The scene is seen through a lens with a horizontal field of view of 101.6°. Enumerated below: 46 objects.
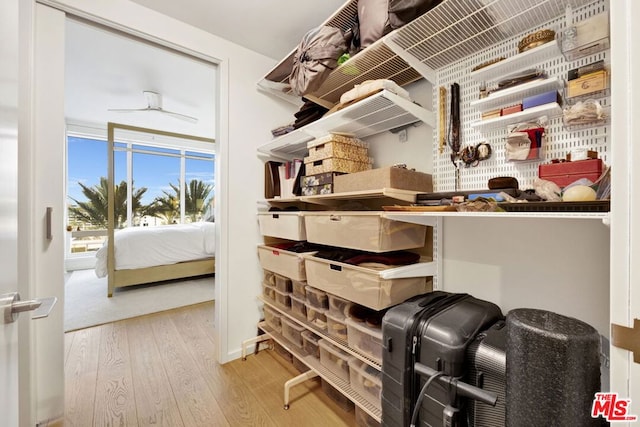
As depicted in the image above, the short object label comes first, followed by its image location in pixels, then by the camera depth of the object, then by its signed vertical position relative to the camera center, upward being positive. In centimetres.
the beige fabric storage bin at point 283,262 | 167 -35
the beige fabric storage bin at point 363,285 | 117 -36
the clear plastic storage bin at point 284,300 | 188 -65
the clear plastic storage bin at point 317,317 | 159 -66
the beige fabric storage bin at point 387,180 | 122 +16
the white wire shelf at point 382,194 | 119 +9
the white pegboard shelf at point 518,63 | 96 +60
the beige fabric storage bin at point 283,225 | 172 -9
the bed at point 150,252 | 349 -59
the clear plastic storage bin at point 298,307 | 174 -65
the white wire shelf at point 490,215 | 65 -1
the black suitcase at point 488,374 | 79 -50
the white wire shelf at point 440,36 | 99 +78
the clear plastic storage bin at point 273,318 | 197 -83
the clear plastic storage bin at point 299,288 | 172 -52
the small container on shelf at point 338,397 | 149 -110
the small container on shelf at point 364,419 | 131 -105
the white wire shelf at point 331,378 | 125 -94
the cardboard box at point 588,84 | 84 +43
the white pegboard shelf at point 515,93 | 94 +46
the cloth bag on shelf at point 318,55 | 143 +88
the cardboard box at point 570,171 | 82 +14
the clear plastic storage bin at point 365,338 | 125 -63
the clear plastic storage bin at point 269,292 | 202 -63
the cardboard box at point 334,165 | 158 +30
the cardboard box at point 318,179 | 158 +21
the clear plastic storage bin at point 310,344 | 168 -87
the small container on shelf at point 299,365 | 182 -109
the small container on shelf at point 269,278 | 204 -52
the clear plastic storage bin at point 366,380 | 127 -85
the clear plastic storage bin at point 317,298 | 159 -53
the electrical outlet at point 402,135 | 160 +48
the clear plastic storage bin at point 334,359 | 148 -86
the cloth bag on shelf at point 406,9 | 103 +82
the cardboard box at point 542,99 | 94 +42
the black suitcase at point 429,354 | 84 -49
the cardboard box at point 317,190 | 158 +14
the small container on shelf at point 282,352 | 196 -109
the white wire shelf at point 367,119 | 127 +53
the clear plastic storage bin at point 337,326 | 146 -65
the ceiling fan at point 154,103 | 331 +144
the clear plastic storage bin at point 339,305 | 144 -53
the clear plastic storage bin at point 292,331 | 179 -84
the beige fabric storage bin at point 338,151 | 159 +38
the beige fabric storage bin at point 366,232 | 120 -10
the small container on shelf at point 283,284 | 190 -53
